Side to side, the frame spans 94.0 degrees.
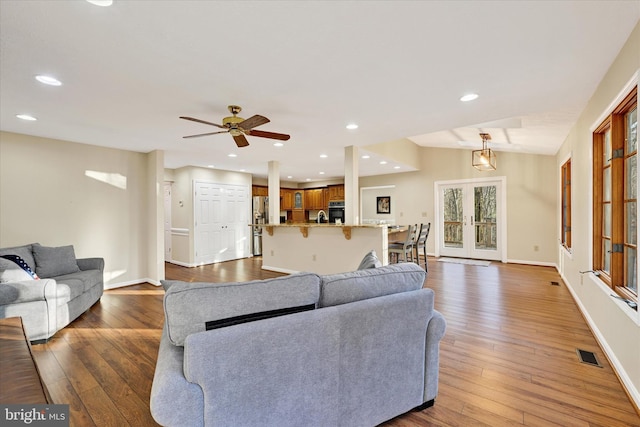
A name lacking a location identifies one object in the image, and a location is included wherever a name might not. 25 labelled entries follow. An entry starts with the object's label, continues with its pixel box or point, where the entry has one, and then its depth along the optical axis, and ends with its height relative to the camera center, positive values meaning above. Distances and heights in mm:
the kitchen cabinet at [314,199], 10000 +493
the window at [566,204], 4527 +146
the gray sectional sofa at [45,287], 2709 -735
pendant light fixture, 5617 +1143
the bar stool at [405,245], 5043 -553
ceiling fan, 2758 +855
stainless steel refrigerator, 8180 -65
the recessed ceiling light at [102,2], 1480 +1060
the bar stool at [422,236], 5625 -438
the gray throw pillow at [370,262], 2119 -358
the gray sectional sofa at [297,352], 1187 -635
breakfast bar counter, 4770 -581
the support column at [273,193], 6102 +423
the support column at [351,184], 4898 +486
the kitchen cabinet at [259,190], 8438 +672
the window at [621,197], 2135 +123
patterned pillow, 2855 -548
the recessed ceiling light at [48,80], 2316 +1067
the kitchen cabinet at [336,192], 9516 +691
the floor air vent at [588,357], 2350 -1183
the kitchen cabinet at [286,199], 10141 +495
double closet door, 6801 -191
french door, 6879 -143
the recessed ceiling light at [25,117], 3211 +1068
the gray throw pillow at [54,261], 3507 -566
